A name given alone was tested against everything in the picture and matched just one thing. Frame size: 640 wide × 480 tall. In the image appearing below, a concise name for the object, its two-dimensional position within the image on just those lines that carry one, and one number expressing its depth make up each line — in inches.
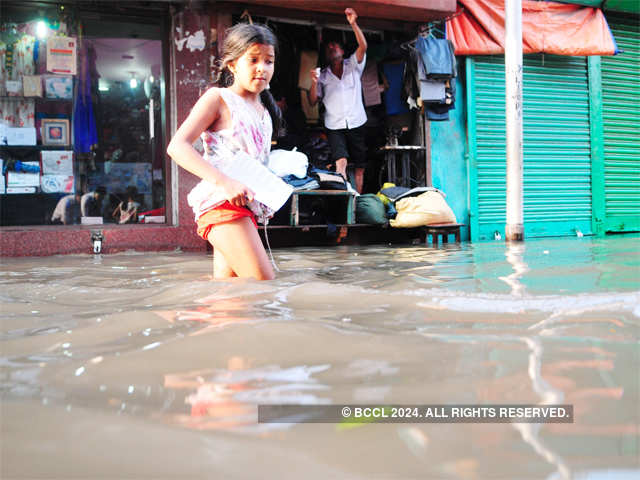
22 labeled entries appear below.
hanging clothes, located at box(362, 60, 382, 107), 293.9
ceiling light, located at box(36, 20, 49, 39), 259.4
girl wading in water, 106.3
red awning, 303.4
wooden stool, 271.6
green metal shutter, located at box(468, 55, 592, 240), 320.8
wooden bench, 253.0
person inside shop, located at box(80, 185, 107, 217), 271.1
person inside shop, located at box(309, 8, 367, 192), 276.2
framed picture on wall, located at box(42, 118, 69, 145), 267.6
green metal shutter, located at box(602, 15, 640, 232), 360.5
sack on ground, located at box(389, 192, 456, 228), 264.7
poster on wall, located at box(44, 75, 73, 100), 265.4
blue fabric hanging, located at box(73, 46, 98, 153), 269.3
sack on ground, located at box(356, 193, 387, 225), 270.8
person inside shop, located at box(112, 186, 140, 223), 280.3
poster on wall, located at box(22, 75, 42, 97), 263.4
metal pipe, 249.4
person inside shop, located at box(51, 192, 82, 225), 266.8
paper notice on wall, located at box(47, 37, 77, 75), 261.0
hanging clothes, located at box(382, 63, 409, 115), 293.4
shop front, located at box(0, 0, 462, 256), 254.8
